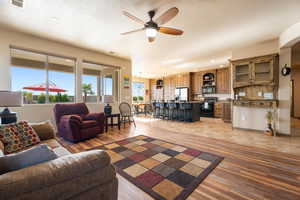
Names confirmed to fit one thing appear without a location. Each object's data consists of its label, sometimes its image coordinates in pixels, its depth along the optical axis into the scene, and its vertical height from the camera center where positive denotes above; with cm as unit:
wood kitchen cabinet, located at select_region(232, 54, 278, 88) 372 +86
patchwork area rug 157 -106
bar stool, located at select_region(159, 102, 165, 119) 659 -59
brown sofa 65 -46
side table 414 -70
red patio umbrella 366 +32
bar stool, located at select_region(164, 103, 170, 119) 646 -63
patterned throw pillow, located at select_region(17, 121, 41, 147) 176 -50
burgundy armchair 305 -60
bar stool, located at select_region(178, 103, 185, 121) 580 -62
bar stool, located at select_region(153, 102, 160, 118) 691 -60
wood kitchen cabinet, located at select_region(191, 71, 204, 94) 785 +99
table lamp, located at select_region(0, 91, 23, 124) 236 -7
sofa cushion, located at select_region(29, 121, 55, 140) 204 -51
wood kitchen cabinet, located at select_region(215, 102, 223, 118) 691 -61
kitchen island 573 -57
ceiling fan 229 +136
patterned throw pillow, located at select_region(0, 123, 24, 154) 160 -51
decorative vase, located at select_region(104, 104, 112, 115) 442 -39
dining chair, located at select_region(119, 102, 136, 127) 491 -42
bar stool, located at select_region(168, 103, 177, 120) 613 -60
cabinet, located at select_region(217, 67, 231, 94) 682 +96
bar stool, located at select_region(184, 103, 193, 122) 565 -60
